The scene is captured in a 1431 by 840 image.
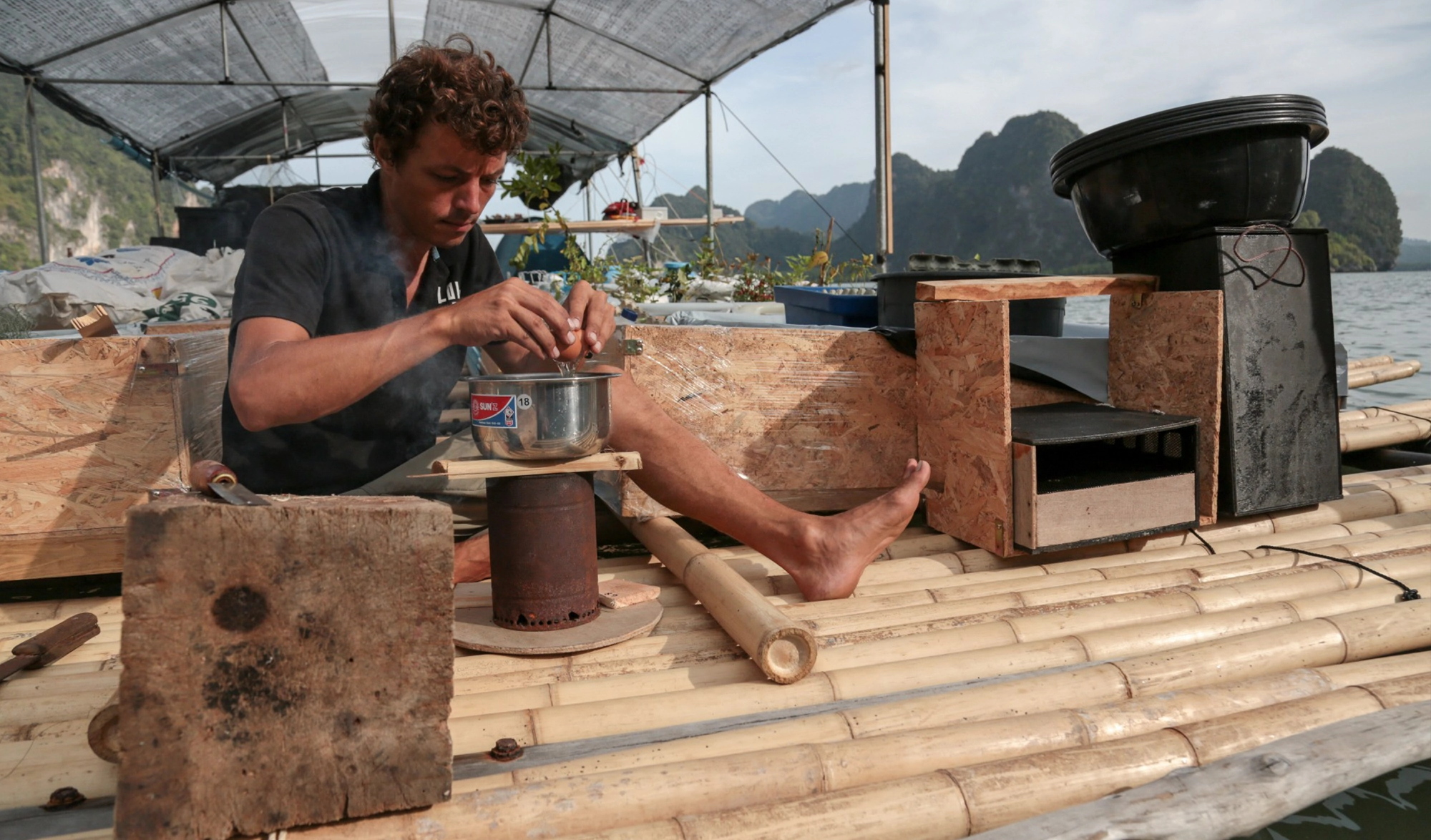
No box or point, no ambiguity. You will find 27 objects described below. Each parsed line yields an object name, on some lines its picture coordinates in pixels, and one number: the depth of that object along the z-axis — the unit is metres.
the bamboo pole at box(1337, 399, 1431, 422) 4.65
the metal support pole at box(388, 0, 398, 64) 8.69
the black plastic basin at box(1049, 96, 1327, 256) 2.71
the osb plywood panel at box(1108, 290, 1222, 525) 2.84
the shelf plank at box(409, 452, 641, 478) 1.92
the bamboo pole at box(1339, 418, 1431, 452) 4.34
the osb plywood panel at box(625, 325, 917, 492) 3.00
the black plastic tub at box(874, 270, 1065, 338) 3.26
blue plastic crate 3.84
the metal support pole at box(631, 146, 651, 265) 12.23
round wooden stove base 1.99
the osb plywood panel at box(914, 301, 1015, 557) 2.59
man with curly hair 2.00
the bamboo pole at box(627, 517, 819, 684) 1.82
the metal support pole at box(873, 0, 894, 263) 6.14
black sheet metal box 2.84
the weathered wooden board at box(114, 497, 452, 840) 1.19
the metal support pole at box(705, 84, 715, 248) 9.55
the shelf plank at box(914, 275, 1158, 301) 2.70
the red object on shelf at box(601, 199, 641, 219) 10.30
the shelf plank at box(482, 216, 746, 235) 9.34
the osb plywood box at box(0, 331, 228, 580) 2.45
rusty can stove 2.03
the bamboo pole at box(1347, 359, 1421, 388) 5.78
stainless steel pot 1.93
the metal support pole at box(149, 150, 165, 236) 11.33
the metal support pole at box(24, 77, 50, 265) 8.17
